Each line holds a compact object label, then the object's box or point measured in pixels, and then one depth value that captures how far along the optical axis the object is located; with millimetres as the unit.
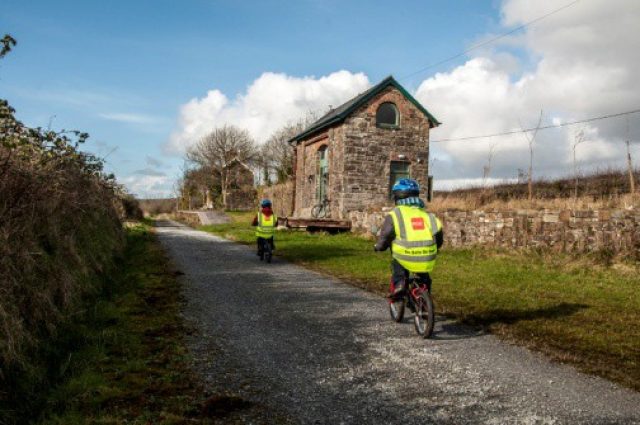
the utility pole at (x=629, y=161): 13924
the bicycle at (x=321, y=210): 25078
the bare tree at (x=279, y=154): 48906
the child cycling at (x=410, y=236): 6188
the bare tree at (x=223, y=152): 57938
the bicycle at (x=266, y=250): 13234
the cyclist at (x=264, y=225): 13336
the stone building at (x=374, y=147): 23391
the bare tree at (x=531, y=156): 17131
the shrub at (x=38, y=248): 4531
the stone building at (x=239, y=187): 57156
